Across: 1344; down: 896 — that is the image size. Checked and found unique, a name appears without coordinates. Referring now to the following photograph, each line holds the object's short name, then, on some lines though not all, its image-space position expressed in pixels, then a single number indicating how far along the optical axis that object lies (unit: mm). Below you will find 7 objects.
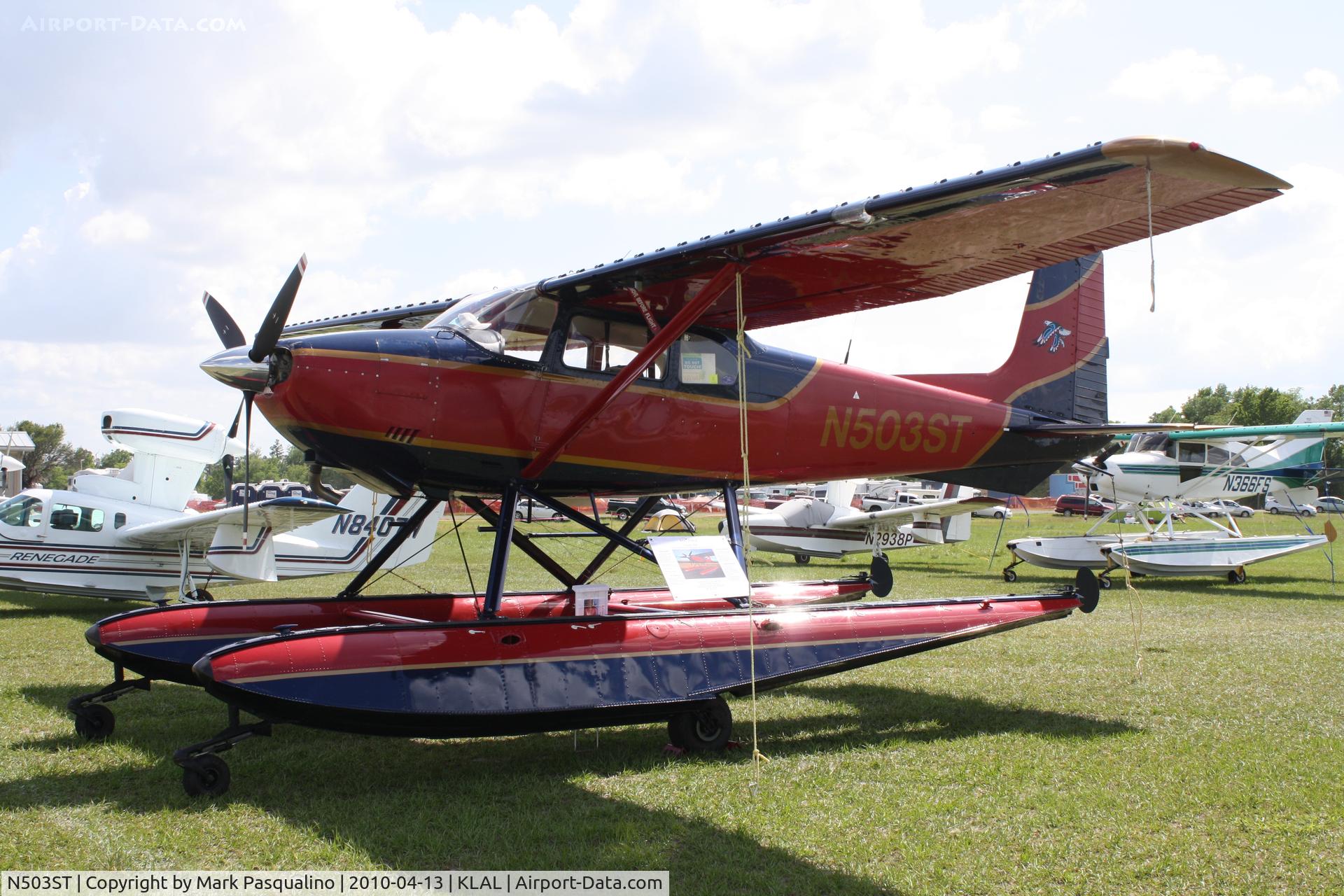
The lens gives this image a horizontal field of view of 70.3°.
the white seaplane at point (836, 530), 24828
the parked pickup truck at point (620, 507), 40844
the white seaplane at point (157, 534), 14820
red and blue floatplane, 5637
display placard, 6328
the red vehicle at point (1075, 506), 60625
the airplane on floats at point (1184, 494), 19469
